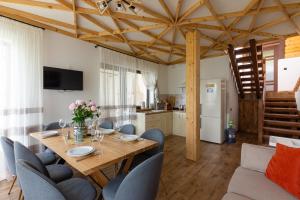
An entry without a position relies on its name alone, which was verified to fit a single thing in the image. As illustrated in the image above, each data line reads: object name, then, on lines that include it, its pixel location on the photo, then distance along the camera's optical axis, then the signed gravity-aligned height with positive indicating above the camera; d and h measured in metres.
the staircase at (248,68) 4.52 +1.01
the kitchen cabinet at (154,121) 4.55 -0.70
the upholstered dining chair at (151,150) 2.17 -0.68
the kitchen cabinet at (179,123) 5.19 -0.81
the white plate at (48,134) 2.24 -0.51
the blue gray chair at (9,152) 1.79 -0.61
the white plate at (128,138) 2.07 -0.54
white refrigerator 4.40 -0.33
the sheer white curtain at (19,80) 2.54 +0.33
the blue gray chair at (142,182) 1.24 -0.68
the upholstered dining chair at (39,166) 1.54 -0.67
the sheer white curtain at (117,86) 3.96 +0.36
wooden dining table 1.40 -0.57
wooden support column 3.24 +0.12
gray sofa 1.44 -0.88
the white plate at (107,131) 2.45 -0.52
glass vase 2.04 -0.44
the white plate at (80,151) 1.56 -0.55
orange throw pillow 1.44 -0.71
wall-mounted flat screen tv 3.04 +0.43
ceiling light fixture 1.86 +1.19
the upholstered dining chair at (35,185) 1.11 -0.63
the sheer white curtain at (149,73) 5.06 +0.89
